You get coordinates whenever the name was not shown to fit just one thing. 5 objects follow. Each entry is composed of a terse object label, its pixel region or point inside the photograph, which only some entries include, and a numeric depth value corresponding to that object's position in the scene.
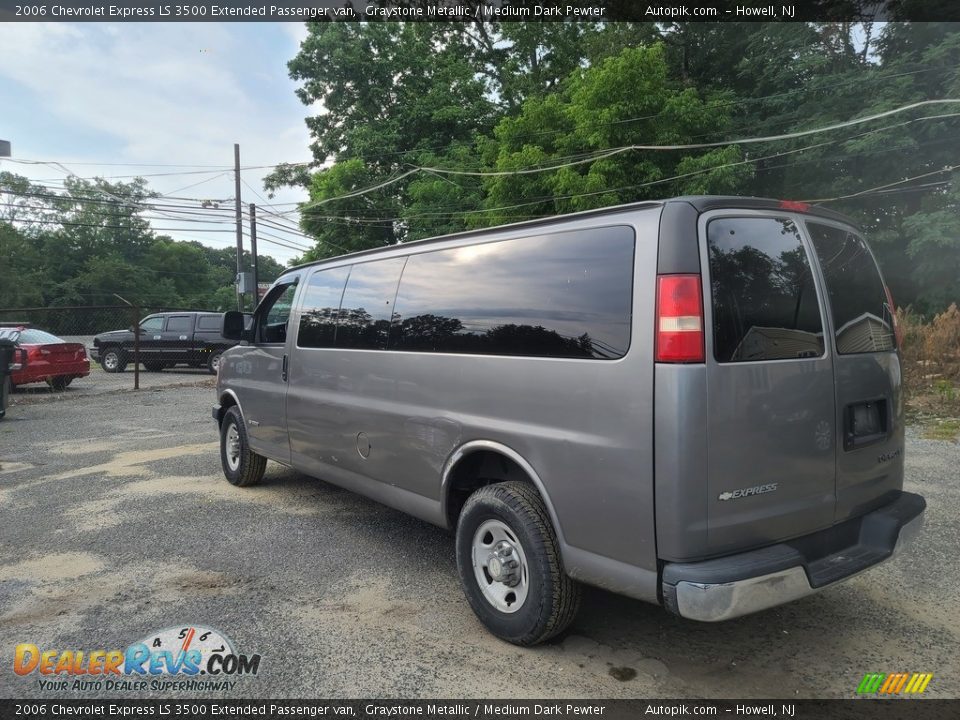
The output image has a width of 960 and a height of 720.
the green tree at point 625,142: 17.66
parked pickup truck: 18.53
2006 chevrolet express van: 2.55
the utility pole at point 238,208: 29.36
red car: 13.60
